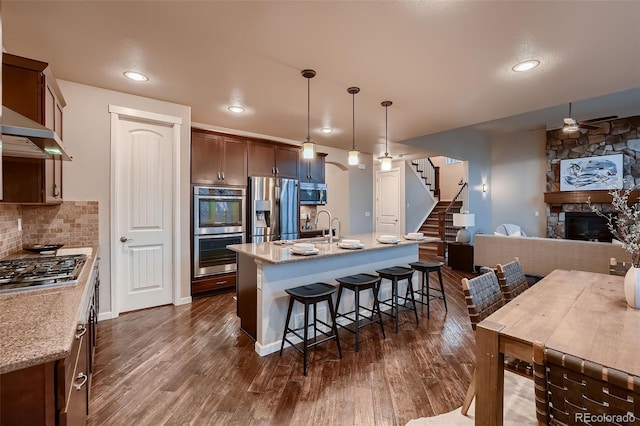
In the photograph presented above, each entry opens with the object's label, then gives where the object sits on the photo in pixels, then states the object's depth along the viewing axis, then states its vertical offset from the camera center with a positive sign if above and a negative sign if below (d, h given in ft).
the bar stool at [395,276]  10.60 -2.27
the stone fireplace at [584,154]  21.09 +4.56
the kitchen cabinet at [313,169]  17.60 +2.68
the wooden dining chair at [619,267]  8.02 -1.48
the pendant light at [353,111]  10.43 +4.38
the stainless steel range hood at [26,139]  4.87 +1.39
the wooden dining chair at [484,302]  5.62 -1.86
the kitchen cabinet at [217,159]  13.73 +2.65
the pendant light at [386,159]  11.79 +2.21
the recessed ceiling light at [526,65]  8.52 +4.38
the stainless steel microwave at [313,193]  17.64 +1.22
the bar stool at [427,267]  11.69 -2.16
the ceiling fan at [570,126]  15.36 +4.58
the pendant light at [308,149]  10.07 +2.21
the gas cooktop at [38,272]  5.09 -1.16
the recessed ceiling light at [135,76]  9.40 +4.45
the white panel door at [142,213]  11.27 +0.00
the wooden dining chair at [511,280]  7.01 -1.66
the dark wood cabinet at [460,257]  19.45 -2.91
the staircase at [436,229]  25.64 -1.54
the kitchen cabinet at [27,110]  6.59 +2.40
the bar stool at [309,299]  7.94 -2.36
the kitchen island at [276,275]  8.68 -2.04
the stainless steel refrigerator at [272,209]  15.19 +0.22
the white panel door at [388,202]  27.81 +1.12
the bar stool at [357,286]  9.09 -2.30
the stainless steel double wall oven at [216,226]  13.44 -0.64
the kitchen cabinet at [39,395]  2.97 -1.93
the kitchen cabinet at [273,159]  15.60 +2.97
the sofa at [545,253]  13.96 -2.09
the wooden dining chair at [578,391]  2.94 -1.90
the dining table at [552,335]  3.79 -1.73
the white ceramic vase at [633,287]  5.21 -1.31
